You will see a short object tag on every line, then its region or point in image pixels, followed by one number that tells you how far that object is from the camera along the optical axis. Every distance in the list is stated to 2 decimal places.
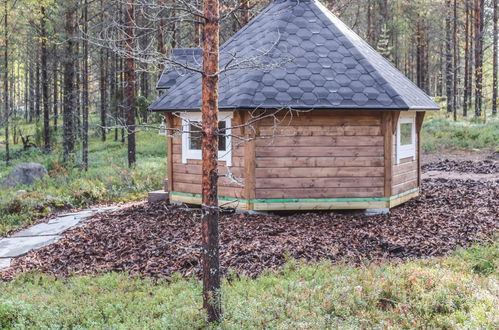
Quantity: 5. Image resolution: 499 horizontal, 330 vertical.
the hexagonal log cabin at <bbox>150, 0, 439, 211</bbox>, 10.37
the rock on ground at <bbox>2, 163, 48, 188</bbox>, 15.84
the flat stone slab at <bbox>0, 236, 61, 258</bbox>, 9.26
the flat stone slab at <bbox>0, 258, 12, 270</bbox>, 8.45
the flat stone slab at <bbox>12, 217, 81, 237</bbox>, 10.61
